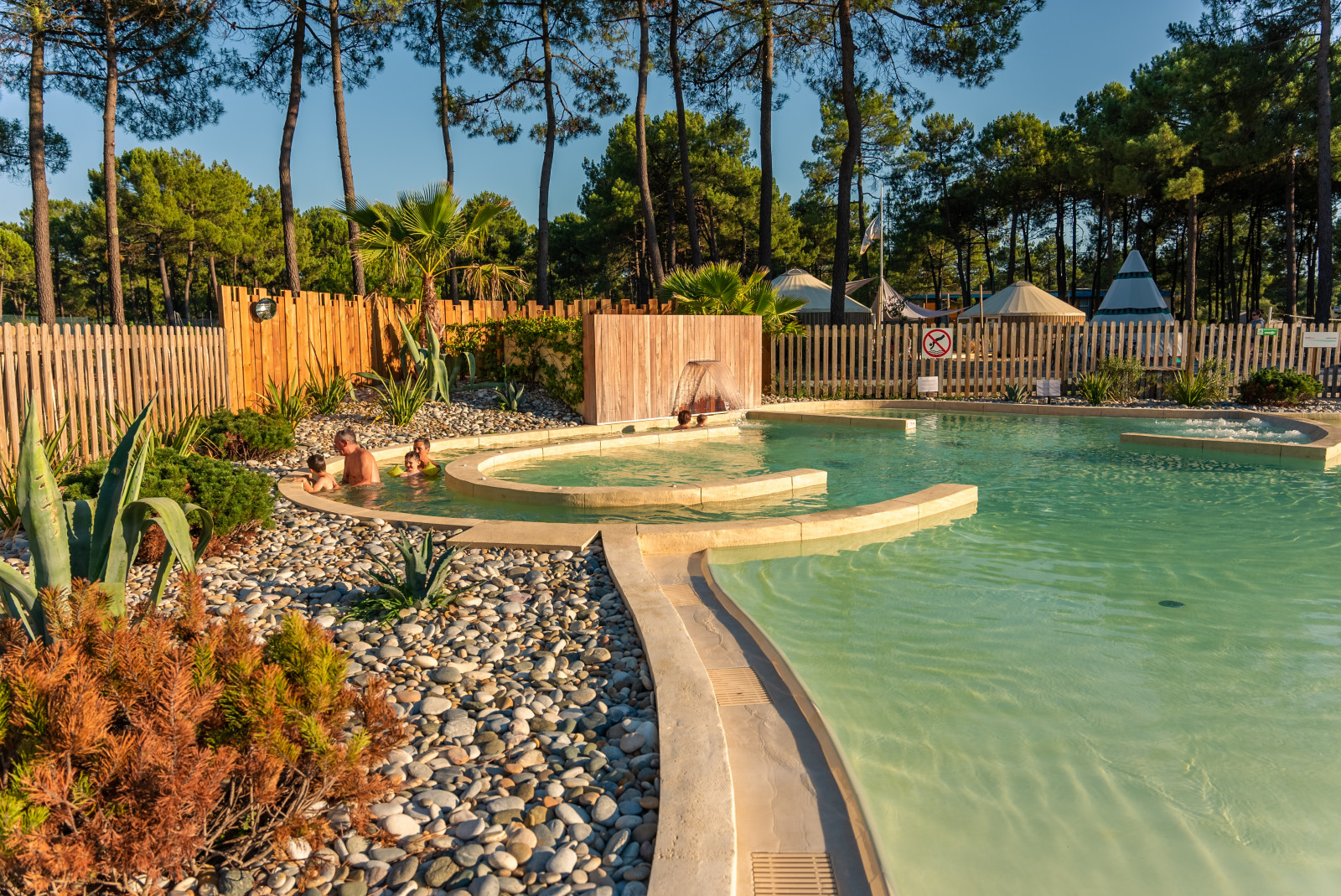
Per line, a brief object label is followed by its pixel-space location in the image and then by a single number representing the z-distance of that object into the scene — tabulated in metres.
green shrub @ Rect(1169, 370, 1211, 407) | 14.24
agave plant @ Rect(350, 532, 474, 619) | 3.92
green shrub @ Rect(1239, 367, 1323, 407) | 13.34
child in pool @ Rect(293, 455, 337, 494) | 7.30
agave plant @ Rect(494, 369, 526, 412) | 12.49
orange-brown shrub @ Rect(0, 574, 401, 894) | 1.76
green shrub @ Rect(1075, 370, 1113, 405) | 14.90
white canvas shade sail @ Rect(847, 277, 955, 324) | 23.32
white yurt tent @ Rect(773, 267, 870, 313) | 25.73
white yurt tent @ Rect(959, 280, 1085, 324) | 23.86
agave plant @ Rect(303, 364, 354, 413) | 11.15
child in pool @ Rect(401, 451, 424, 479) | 8.46
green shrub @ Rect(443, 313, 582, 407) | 12.83
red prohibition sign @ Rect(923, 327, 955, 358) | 16.17
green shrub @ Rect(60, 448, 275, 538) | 4.94
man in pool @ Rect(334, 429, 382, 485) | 7.85
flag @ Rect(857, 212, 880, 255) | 17.88
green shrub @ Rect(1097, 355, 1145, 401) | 15.15
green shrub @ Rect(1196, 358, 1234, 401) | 14.73
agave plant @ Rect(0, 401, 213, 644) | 2.80
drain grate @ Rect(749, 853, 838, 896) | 2.05
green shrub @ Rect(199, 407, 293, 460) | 8.31
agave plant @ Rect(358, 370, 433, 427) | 10.97
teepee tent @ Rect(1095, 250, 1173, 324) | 23.25
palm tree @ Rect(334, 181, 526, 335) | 12.61
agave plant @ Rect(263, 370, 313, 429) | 10.20
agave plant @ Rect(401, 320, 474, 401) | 11.95
